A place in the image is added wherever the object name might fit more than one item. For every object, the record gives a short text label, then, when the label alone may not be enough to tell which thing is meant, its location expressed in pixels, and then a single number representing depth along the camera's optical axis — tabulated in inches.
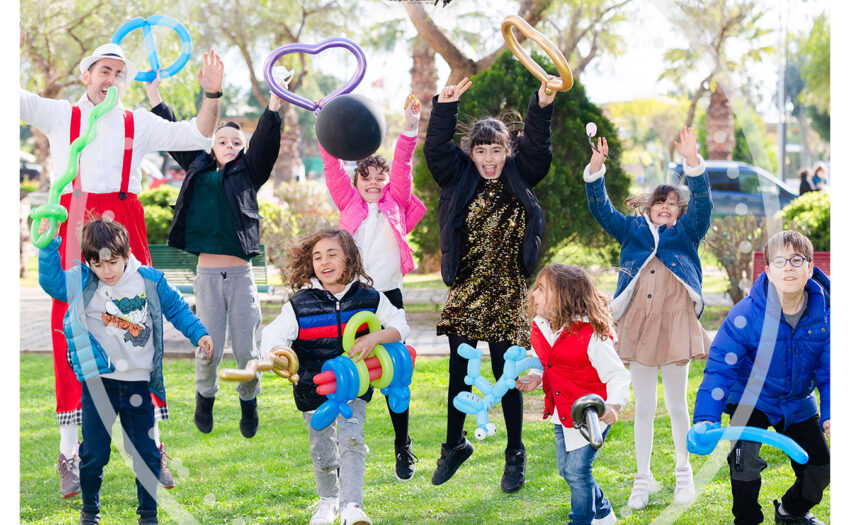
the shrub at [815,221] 319.3
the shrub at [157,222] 394.3
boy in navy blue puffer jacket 142.9
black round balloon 150.9
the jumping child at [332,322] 148.0
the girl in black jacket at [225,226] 176.6
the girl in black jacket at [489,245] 169.2
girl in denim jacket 166.7
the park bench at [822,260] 267.0
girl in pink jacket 170.6
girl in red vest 141.6
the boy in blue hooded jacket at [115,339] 148.9
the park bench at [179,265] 311.6
